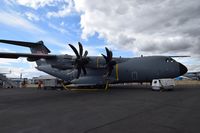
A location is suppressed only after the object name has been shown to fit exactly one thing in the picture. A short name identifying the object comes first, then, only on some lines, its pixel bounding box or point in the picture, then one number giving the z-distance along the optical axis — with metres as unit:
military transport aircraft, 22.92
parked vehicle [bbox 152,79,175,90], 21.12
